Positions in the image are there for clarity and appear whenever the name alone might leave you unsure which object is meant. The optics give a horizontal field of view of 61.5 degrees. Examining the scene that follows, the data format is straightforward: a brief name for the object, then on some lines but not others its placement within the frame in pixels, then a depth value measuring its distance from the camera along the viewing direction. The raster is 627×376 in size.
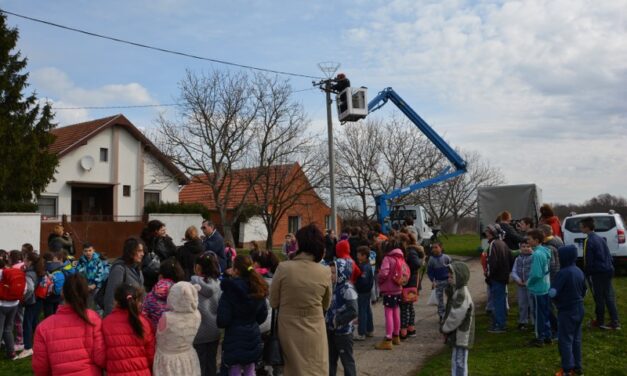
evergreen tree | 18.84
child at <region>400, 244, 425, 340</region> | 8.82
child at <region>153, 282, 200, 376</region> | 4.64
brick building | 25.95
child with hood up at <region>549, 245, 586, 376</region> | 6.41
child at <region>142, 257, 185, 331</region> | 5.04
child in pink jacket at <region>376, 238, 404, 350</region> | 8.19
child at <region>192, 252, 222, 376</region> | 5.69
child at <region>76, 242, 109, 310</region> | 7.98
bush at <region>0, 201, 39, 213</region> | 18.52
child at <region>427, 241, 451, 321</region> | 9.27
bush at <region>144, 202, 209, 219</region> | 26.14
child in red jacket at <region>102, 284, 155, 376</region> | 4.39
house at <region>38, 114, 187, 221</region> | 26.28
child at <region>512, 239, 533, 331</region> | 8.52
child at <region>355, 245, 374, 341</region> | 8.24
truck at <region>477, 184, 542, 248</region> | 21.72
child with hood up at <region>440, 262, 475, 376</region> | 5.99
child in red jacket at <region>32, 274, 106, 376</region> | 4.16
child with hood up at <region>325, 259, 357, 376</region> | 5.72
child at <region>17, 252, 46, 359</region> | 8.10
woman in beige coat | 4.66
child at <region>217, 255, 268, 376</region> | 5.17
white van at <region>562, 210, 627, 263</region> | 14.91
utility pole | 14.16
